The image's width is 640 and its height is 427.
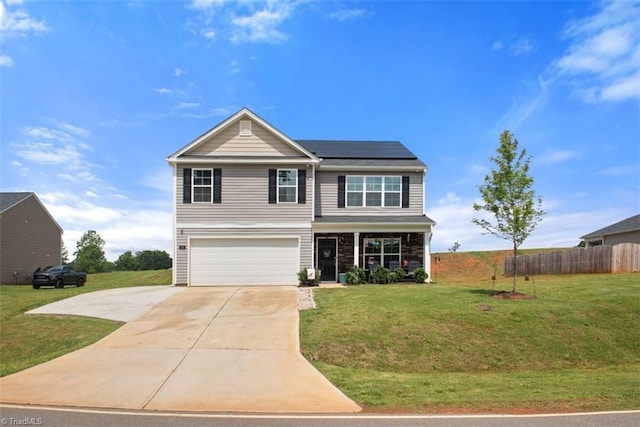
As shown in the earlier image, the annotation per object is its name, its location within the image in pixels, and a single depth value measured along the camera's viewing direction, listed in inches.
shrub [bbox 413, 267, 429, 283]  852.0
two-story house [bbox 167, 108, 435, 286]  835.4
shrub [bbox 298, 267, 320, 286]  815.1
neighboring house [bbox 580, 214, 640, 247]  1209.0
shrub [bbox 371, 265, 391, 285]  840.9
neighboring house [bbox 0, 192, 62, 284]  1264.8
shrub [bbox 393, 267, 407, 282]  852.6
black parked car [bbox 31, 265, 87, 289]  1105.4
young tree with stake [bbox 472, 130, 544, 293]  585.9
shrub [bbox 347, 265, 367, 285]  829.8
